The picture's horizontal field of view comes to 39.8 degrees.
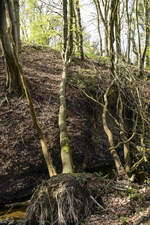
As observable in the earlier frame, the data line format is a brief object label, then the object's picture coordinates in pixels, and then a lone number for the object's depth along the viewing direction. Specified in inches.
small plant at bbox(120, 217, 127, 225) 119.2
